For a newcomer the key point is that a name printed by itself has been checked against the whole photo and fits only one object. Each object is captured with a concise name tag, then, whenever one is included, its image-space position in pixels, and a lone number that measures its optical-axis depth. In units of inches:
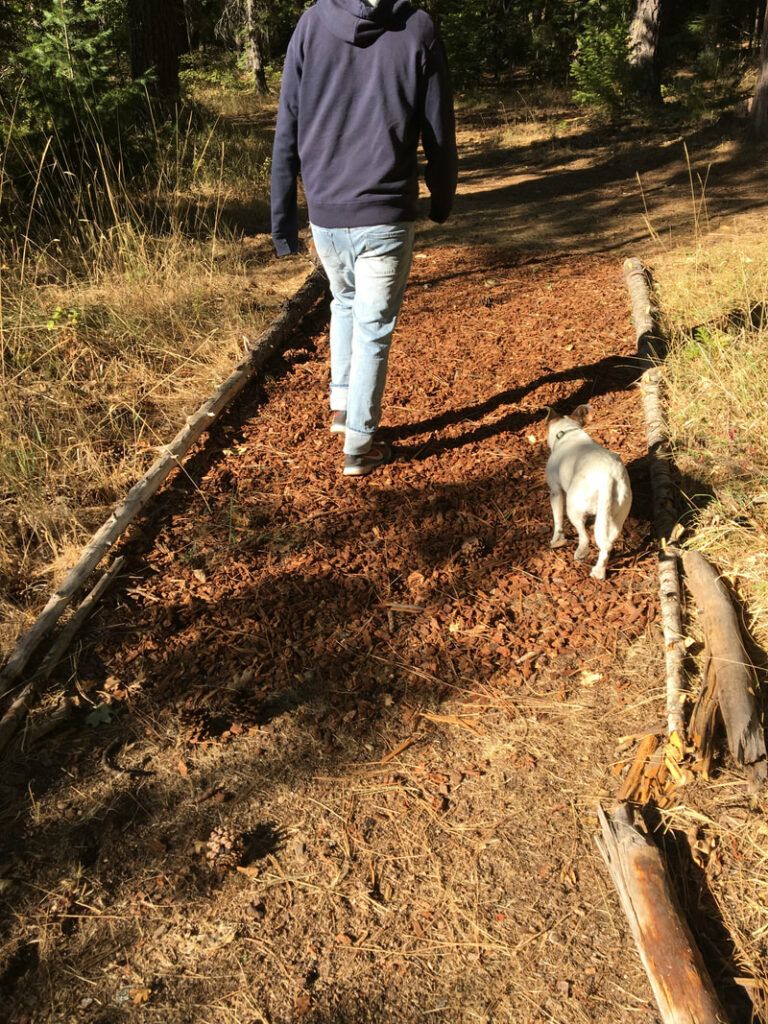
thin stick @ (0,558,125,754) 112.5
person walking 130.1
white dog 124.9
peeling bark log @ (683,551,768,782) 102.6
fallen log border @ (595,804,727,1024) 77.9
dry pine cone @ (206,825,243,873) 96.3
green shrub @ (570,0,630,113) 527.5
